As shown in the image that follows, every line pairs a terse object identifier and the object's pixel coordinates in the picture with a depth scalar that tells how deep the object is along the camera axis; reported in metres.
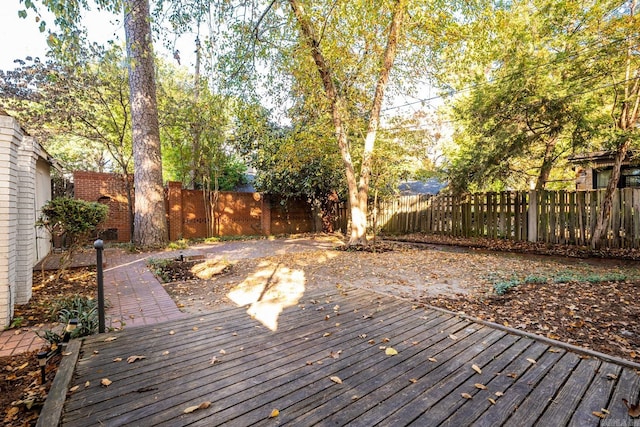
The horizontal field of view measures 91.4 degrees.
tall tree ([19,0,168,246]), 8.55
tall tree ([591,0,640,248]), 6.57
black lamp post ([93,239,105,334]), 2.95
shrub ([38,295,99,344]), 2.99
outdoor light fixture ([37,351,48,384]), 2.26
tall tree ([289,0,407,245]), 7.43
